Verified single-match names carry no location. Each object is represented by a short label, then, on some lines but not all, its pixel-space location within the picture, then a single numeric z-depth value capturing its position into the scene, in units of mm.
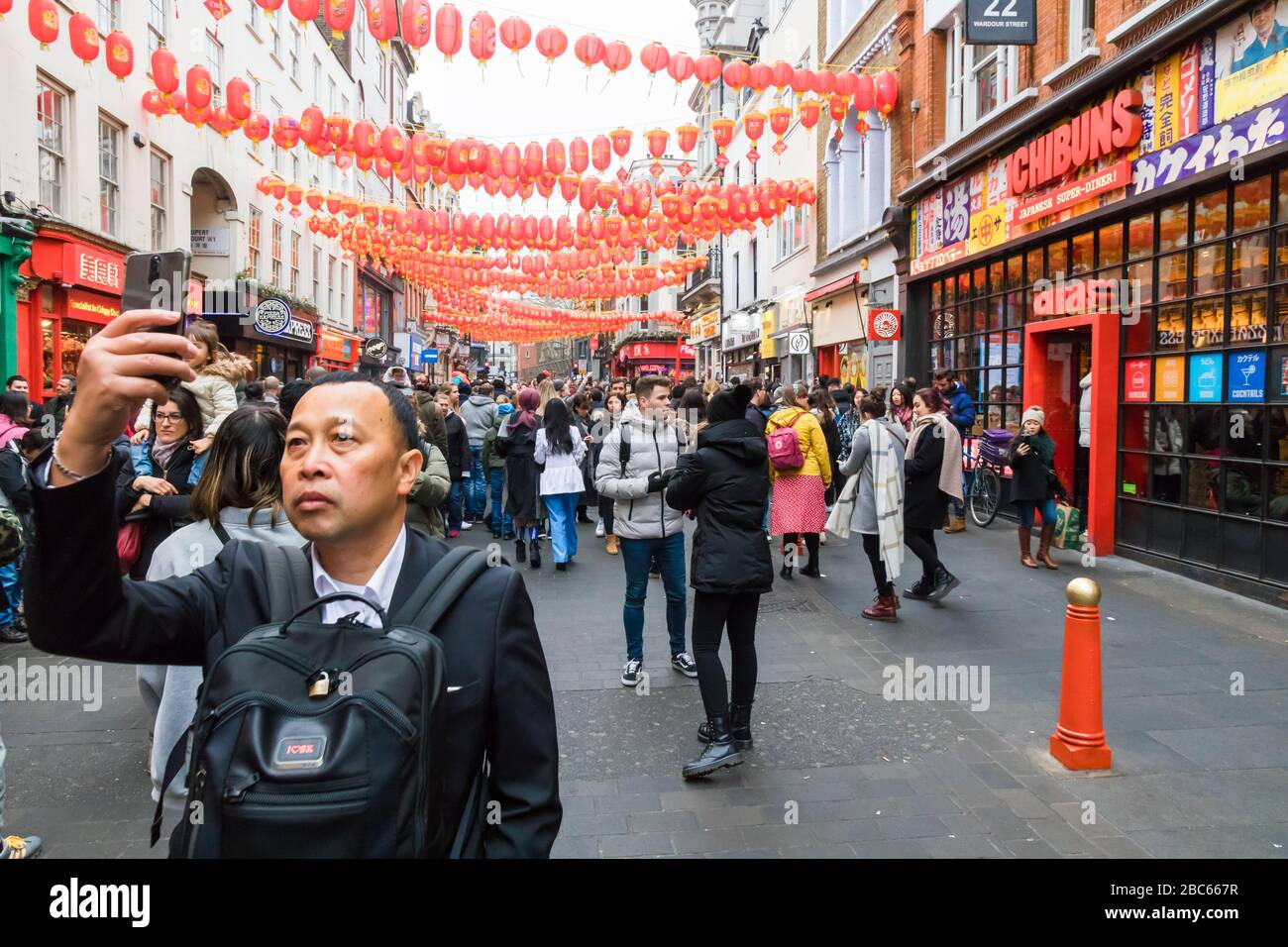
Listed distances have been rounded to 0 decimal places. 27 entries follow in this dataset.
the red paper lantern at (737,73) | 10875
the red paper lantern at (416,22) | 9977
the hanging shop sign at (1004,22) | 11384
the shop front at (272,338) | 20781
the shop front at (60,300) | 12945
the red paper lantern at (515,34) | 10250
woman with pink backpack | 9008
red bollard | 4672
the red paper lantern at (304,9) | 10327
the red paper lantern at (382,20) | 9742
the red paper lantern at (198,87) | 12711
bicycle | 12172
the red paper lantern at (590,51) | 10586
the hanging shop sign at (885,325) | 15922
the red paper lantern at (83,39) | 10805
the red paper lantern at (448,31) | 10133
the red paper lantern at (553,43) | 10531
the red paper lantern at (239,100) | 12992
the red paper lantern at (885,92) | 14062
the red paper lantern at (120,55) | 11719
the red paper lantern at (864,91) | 13364
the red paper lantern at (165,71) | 12180
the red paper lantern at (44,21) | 10062
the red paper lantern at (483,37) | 10234
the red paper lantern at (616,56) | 10691
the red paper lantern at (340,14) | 10305
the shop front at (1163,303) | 8234
